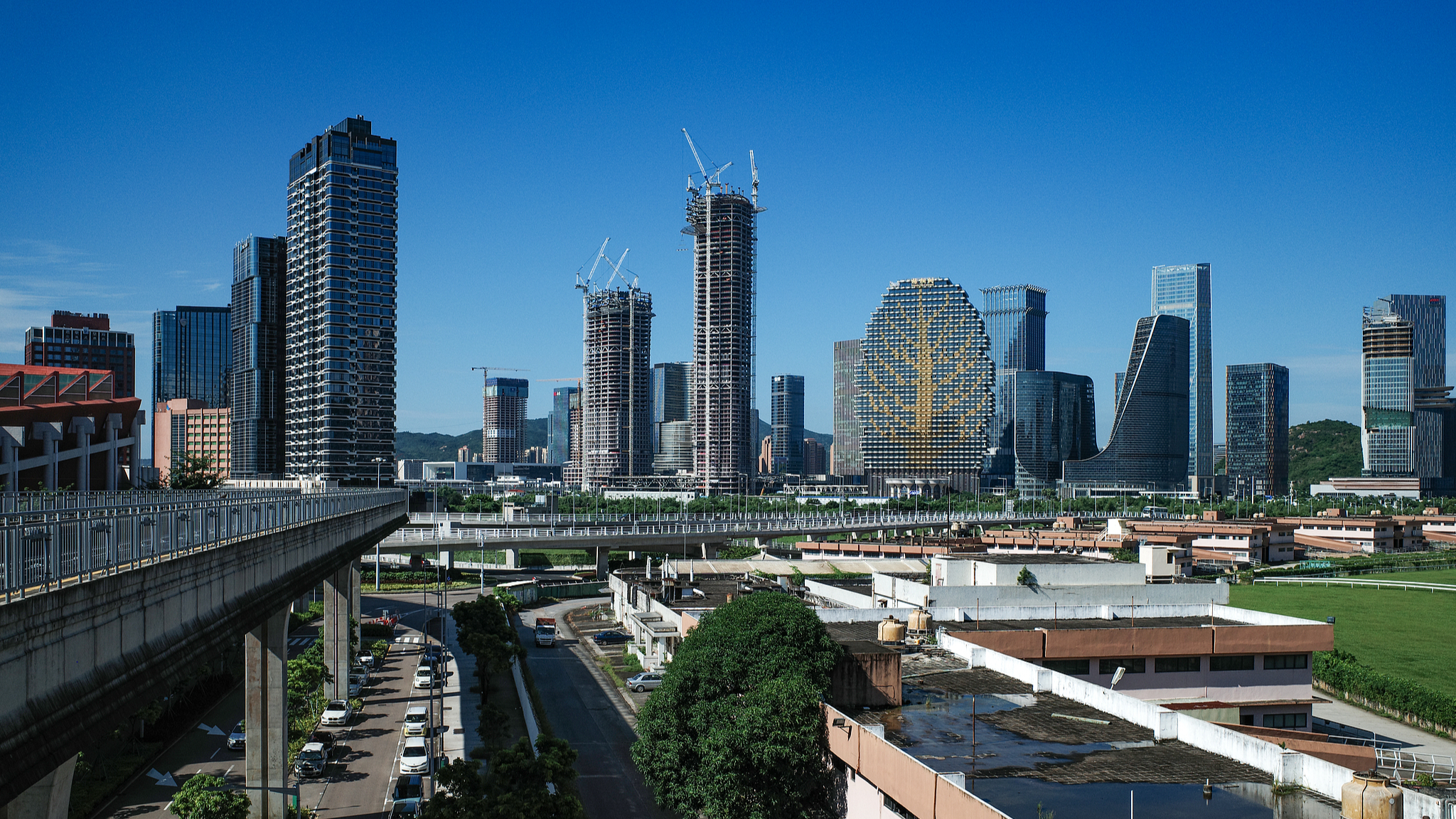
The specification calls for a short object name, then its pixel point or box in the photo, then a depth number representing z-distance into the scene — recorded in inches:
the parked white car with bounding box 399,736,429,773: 1487.5
